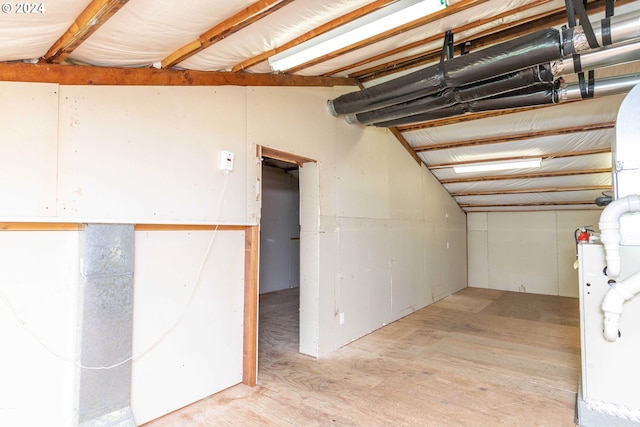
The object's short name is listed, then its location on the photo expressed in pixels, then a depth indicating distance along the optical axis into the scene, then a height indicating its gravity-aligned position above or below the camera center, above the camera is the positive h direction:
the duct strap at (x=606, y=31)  2.09 +1.14
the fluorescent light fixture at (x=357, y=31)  2.02 +1.22
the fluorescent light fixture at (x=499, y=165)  5.05 +0.88
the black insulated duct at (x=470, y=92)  2.66 +1.10
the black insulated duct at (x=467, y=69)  2.26 +1.14
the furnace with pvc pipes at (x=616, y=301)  2.24 -0.51
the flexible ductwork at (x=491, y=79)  2.19 +1.12
